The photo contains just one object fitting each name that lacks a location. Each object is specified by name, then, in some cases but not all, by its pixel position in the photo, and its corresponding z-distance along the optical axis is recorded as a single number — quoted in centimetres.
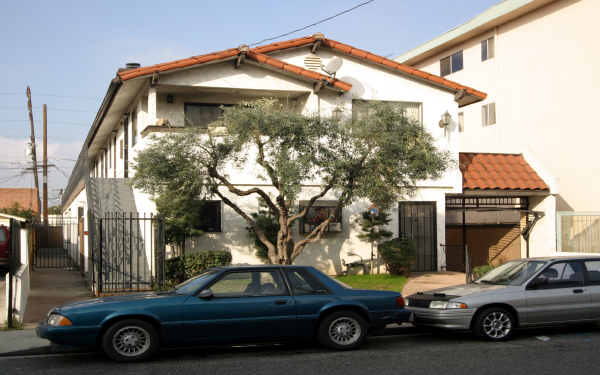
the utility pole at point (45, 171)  3647
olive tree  1267
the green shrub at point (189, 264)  1464
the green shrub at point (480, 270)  1493
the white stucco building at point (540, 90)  2225
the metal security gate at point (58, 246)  2294
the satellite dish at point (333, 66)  1745
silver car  930
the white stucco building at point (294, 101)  1655
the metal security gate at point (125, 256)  1402
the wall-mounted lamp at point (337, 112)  1624
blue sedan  777
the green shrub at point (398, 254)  1680
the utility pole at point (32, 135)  3656
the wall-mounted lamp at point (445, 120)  1859
